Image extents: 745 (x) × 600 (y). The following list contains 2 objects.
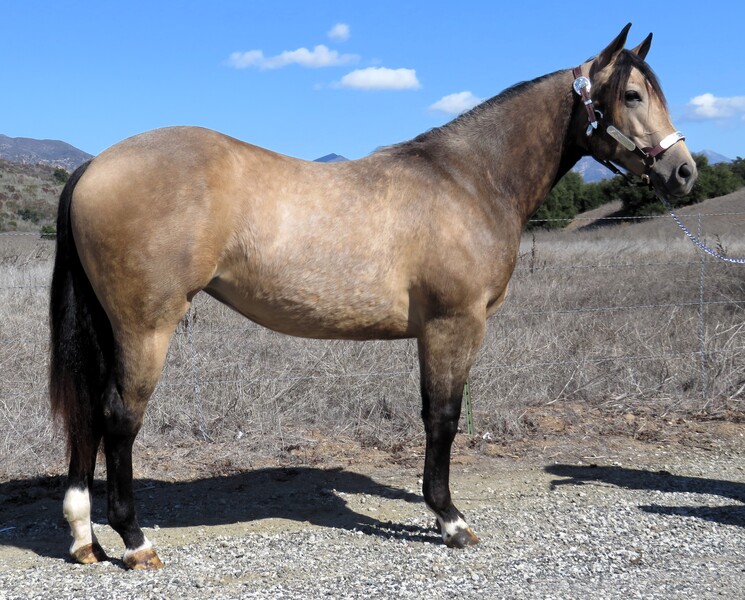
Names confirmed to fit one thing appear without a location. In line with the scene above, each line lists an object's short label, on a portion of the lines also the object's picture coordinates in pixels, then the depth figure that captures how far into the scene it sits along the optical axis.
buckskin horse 3.47
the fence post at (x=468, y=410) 6.11
